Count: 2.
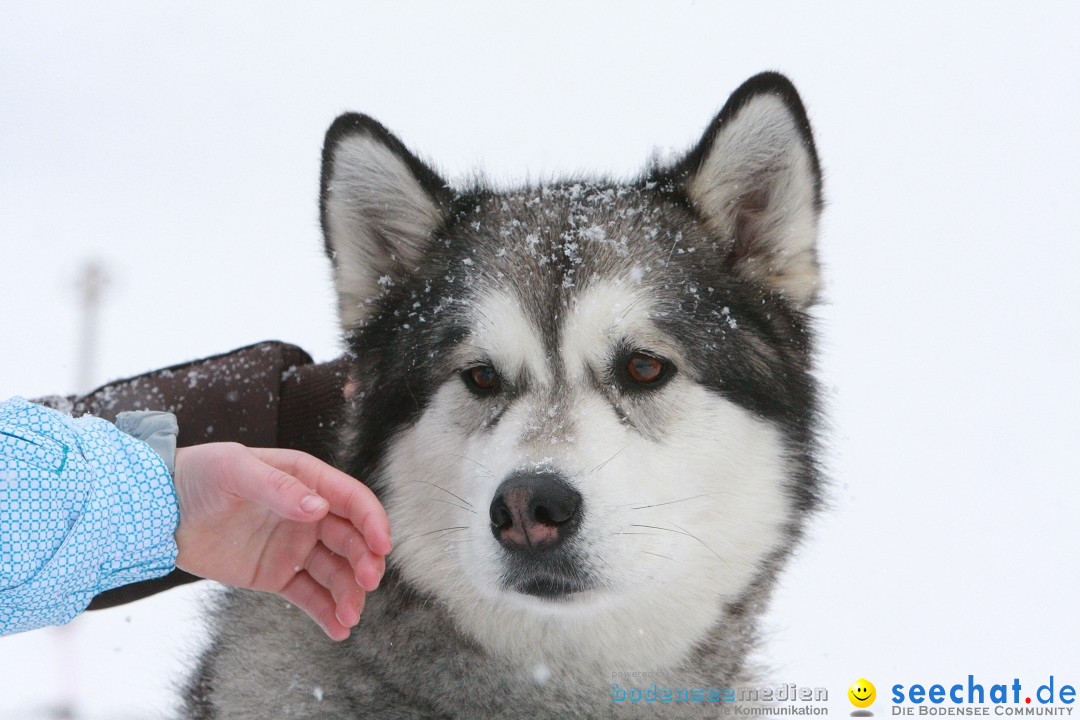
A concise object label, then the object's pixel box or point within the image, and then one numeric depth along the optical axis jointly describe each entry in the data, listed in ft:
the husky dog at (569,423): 7.84
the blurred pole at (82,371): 15.01
